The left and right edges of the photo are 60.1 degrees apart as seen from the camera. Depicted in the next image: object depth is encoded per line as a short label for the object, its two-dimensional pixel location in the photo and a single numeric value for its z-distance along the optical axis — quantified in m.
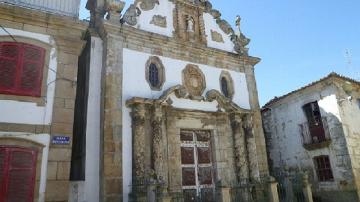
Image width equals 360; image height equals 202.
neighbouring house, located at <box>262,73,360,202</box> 13.84
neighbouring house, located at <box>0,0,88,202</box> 7.43
